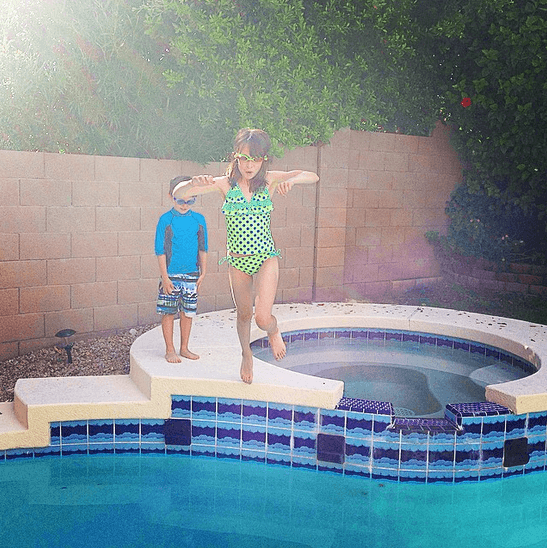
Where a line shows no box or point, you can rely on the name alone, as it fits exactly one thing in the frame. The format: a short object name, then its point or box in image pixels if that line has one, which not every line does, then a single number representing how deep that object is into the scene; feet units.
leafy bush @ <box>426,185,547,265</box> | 32.99
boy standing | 16.78
